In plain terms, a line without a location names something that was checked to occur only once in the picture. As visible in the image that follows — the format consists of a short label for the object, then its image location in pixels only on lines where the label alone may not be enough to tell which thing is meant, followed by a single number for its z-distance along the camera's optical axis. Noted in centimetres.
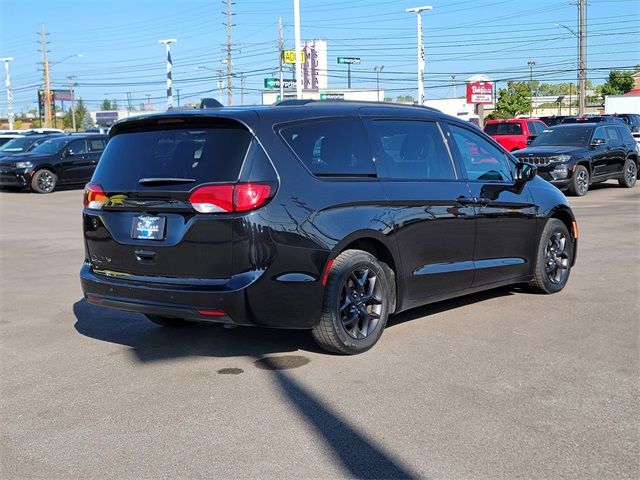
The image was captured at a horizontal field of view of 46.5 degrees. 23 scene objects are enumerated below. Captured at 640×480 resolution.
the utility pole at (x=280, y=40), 6194
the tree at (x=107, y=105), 16401
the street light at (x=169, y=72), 4147
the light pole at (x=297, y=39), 2886
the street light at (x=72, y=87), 10068
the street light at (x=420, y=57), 4206
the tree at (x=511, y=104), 6606
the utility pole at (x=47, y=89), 6990
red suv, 2681
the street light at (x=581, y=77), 4522
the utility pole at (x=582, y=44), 4544
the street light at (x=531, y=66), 7791
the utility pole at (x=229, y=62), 6531
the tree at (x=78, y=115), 11463
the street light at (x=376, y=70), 10007
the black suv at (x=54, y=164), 2286
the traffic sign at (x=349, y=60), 8775
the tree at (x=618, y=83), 8112
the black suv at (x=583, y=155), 1822
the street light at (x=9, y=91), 6850
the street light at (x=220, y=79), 7628
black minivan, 499
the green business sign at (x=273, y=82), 6819
